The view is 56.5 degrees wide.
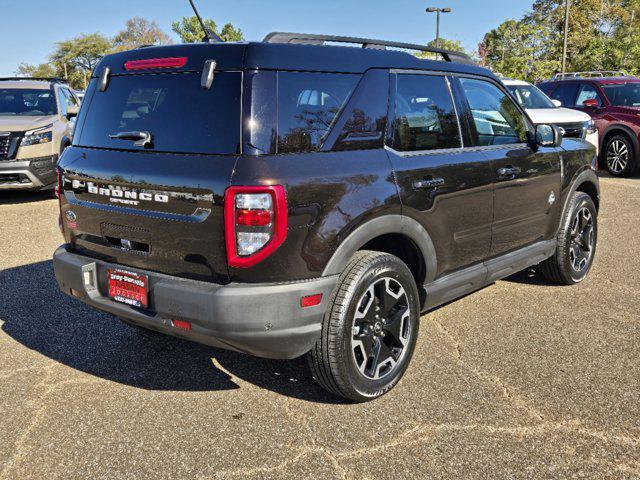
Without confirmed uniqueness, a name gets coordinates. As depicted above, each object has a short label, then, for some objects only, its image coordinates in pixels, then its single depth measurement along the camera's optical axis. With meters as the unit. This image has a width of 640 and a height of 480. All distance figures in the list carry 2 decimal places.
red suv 11.41
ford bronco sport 2.63
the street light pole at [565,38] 29.92
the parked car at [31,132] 8.76
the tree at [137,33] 84.94
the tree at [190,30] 52.00
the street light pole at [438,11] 39.52
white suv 10.88
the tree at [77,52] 92.25
